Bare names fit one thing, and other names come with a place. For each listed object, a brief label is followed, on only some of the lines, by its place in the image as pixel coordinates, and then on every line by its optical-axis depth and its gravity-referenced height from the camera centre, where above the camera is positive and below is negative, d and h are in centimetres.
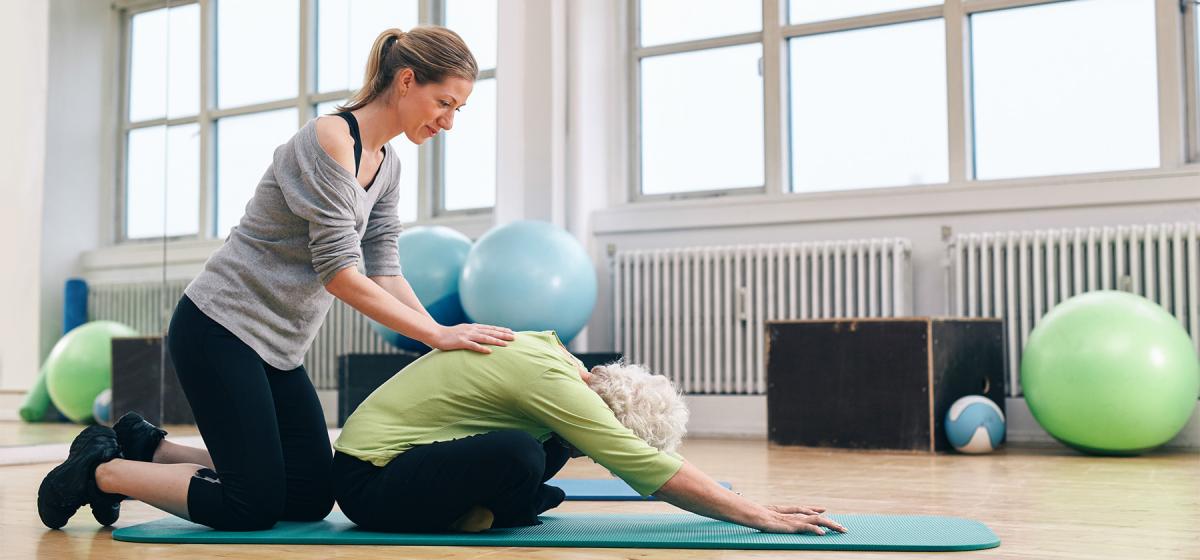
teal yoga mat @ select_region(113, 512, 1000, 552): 198 -39
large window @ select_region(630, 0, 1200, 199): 486 +100
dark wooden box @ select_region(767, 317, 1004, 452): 430 -24
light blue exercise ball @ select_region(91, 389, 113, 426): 429 -32
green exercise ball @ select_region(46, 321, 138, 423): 401 -16
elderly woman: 190 -21
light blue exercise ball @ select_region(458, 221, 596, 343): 448 +15
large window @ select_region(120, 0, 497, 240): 435 +93
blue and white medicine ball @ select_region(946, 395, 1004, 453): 422 -42
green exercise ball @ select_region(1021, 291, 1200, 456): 389 -22
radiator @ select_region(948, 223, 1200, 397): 438 +16
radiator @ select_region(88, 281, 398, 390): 418 +7
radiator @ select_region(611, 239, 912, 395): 496 +8
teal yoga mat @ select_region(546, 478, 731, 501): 275 -43
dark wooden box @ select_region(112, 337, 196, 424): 432 -22
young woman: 209 +2
